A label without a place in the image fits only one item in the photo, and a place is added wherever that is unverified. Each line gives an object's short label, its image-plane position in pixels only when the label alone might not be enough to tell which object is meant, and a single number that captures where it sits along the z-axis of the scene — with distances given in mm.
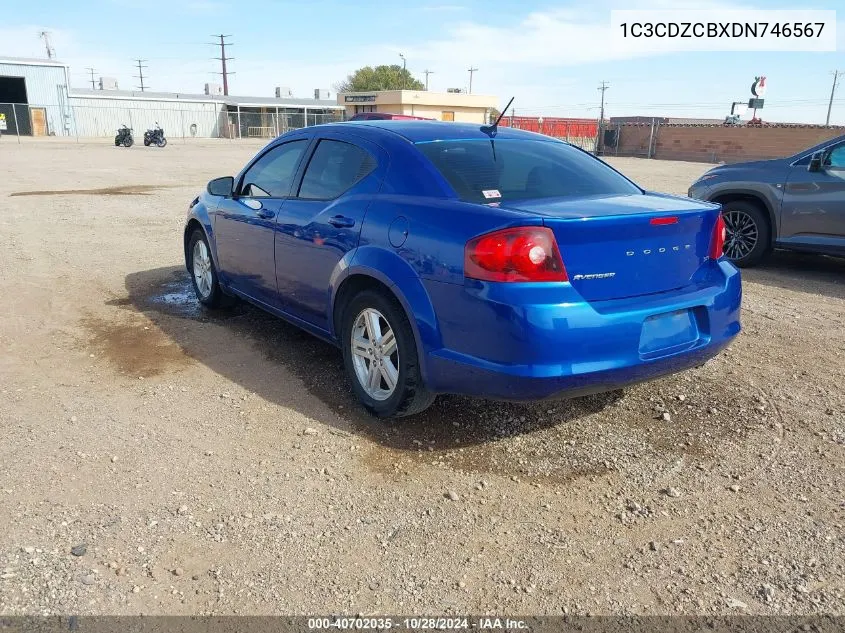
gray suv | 7234
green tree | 86750
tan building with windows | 50031
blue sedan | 3092
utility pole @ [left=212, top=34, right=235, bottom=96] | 87125
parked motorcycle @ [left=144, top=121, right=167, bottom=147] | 37469
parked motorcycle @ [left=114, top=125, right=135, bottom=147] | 36375
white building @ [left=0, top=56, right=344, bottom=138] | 46281
